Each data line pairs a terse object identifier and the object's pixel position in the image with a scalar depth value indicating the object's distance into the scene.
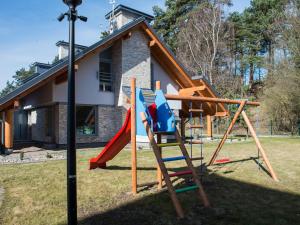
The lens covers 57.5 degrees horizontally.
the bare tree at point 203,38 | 30.12
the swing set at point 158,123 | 5.20
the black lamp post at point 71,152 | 3.48
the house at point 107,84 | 15.30
